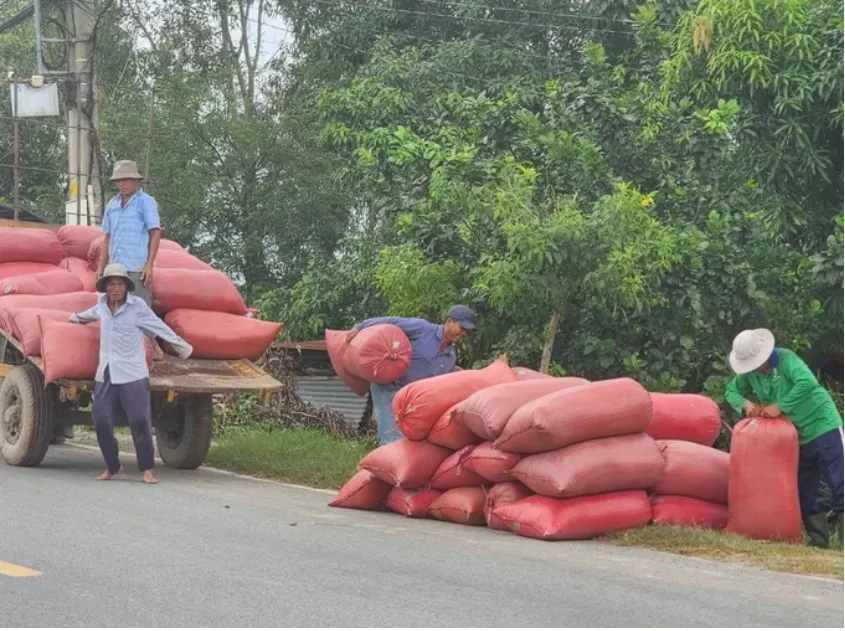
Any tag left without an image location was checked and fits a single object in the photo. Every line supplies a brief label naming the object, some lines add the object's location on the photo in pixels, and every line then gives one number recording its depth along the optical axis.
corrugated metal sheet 15.36
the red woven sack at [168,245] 12.62
